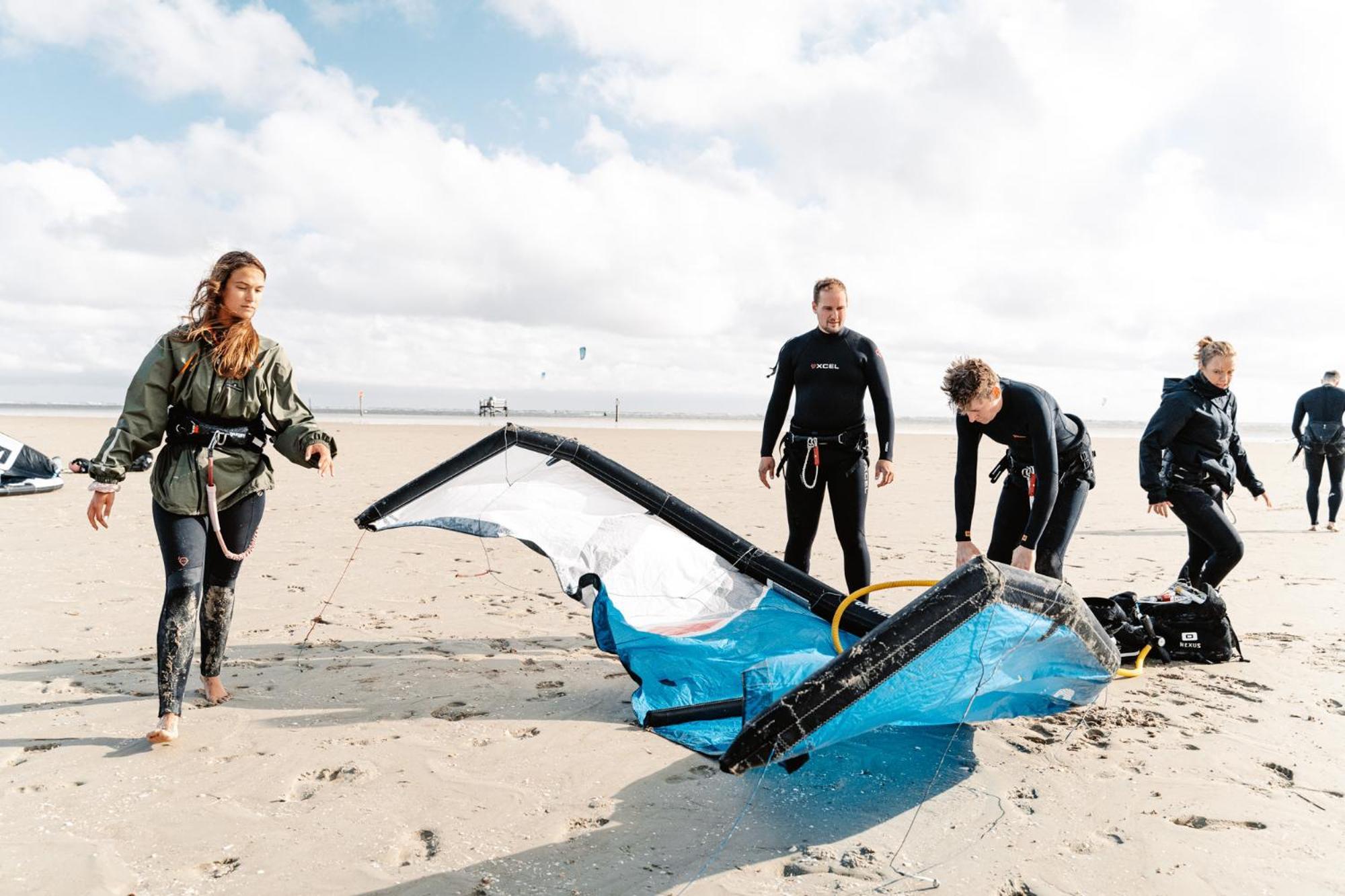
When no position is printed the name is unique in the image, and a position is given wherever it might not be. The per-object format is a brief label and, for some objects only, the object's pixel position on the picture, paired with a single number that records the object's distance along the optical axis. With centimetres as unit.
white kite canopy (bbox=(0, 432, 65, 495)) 953
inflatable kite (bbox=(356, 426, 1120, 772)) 227
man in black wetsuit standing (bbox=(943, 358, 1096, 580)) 405
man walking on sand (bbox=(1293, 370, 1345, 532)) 955
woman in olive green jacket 337
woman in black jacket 497
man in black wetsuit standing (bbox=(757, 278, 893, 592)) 468
